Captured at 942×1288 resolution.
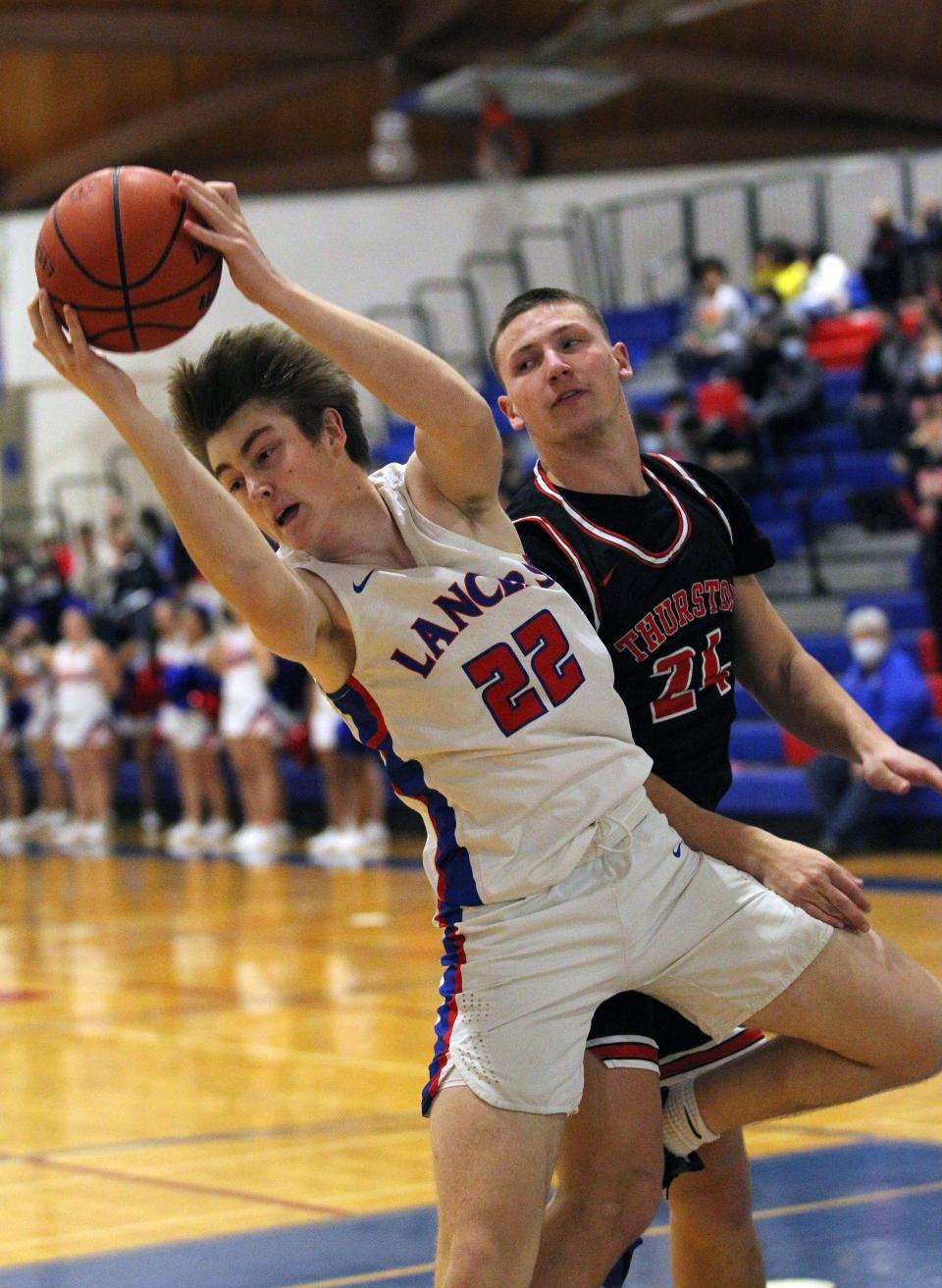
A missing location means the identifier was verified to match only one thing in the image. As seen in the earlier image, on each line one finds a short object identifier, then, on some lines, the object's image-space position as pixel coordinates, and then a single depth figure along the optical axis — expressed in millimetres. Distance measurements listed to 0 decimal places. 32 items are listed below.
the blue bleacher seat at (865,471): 14727
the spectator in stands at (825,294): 17453
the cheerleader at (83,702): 16531
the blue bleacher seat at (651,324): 19656
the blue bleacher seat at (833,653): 12672
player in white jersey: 2705
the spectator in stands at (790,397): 15250
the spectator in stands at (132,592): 17750
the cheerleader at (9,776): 17891
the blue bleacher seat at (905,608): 13023
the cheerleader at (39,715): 17812
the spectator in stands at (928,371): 13875
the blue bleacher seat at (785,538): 14438
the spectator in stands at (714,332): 16984
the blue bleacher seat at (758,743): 12492
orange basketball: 2709
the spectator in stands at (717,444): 14648
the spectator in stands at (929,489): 11609
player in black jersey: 3242
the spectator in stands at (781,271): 17656
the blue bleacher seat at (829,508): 14648
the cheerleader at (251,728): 14359
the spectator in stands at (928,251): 16578
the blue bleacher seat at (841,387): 16188
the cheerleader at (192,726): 15164
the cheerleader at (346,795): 13438
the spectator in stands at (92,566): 20203
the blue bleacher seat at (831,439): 15453
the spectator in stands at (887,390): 14609
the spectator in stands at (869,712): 10977
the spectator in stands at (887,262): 16766
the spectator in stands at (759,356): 15586
